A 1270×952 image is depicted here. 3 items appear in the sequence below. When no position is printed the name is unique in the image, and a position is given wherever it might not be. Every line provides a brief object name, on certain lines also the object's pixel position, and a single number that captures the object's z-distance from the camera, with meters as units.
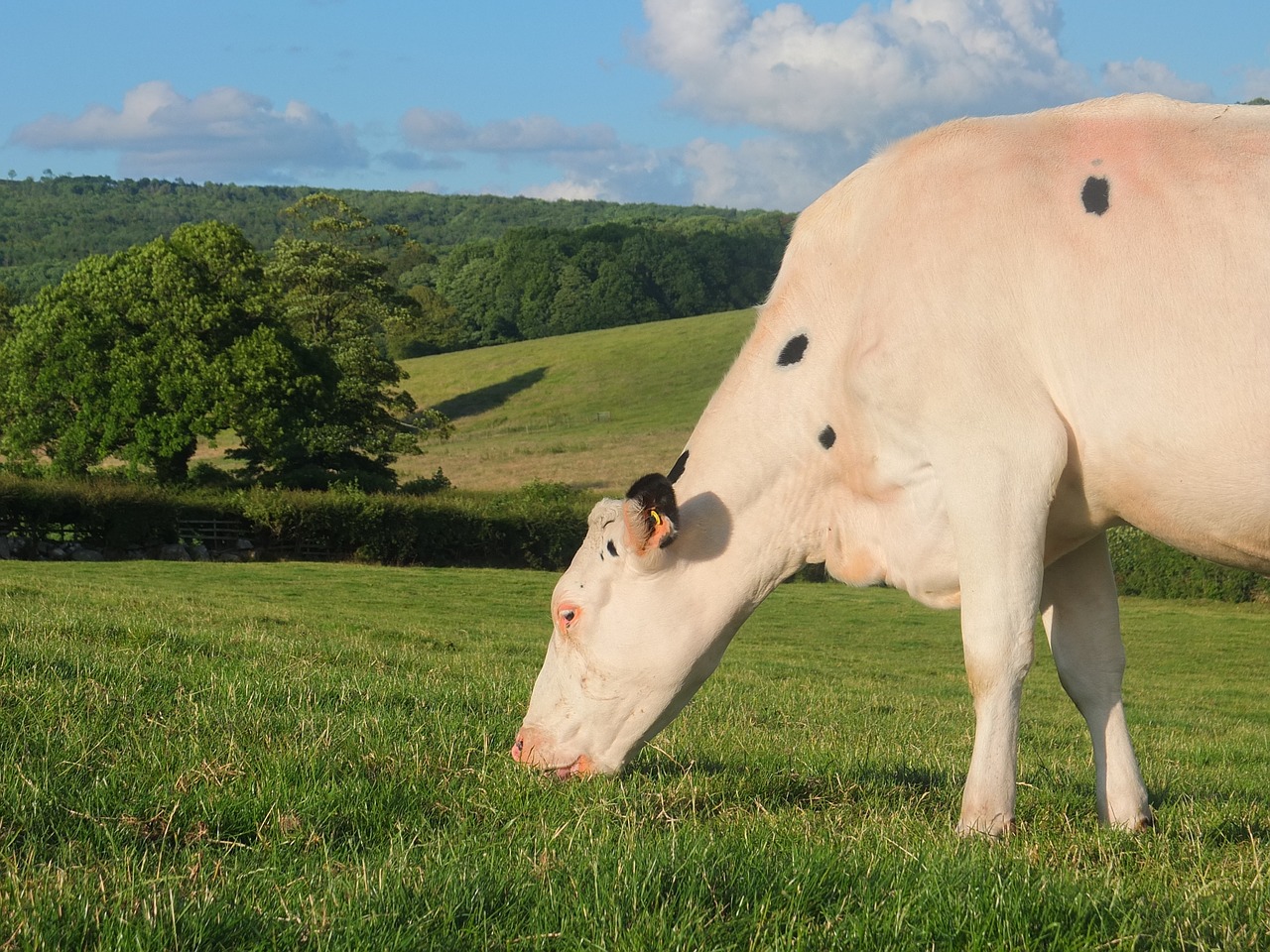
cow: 4.62
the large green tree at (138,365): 50.16
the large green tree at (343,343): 53.00
